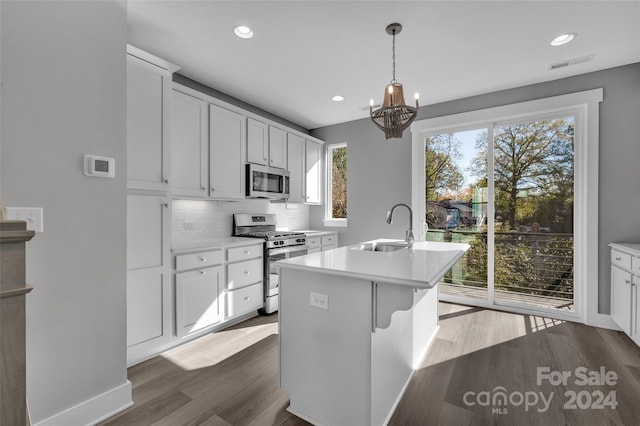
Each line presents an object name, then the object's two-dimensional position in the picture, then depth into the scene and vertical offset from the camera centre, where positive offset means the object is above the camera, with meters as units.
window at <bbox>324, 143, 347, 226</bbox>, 4.80 +0.44
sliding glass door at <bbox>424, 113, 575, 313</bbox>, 3.28 +0.05
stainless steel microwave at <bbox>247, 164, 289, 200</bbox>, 3.44 +0.37
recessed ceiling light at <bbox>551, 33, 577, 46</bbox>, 2.38 +1.44
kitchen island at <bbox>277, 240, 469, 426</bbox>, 1.41 -0.64
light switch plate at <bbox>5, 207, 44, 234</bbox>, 1.40 -0.02
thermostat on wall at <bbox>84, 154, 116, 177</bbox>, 1.65 +0.26
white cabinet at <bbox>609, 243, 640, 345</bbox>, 2.43 -0.66
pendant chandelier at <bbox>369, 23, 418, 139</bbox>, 2.04 +0.70
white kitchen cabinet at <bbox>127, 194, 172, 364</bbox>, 2.19 -0.50
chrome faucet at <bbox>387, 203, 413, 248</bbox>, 2.28 -0.19
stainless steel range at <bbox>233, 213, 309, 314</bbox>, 3.34 -0.36
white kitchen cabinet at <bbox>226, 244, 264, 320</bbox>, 2.94 -0.72
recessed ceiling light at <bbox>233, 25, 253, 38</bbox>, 2.28 +1.42
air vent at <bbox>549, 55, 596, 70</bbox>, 2.73 +1.44
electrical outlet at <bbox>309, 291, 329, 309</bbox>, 1.57 -0.48
